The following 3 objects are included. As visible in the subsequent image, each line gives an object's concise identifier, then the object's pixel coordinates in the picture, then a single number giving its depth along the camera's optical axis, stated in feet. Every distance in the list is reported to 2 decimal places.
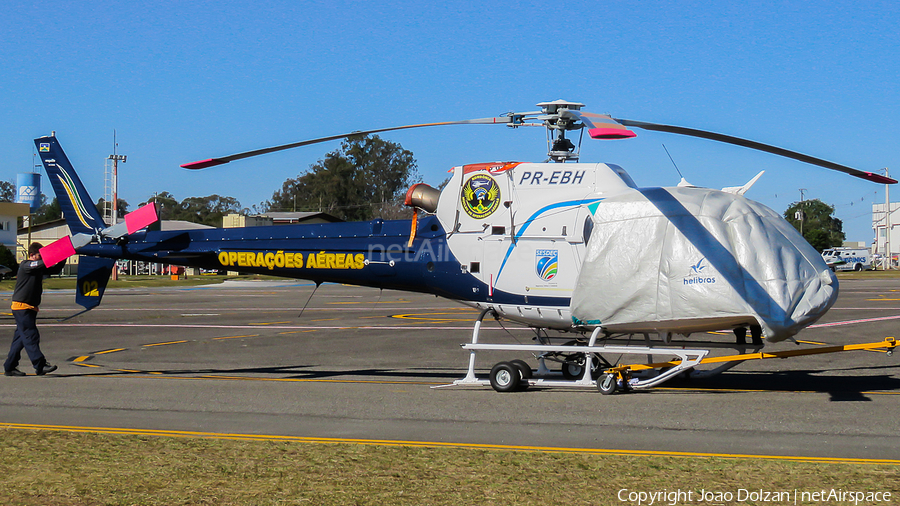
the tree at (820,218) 524.65
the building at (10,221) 304.71
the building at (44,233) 324.39
